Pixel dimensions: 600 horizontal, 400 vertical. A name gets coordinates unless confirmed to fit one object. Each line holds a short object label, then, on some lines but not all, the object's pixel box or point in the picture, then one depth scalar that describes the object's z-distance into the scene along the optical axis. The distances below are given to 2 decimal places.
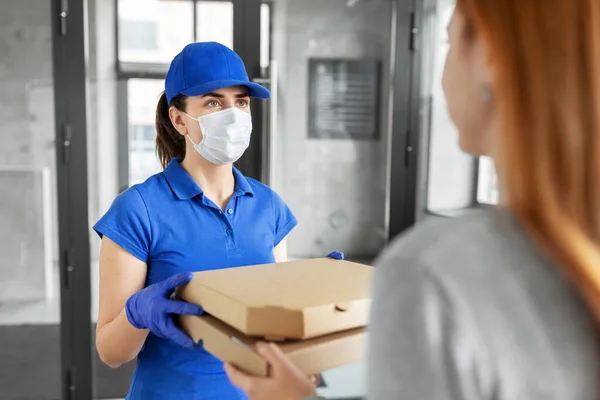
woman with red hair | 0.38
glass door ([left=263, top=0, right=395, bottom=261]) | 2.24
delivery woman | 1.11
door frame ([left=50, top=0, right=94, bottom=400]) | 2.04
